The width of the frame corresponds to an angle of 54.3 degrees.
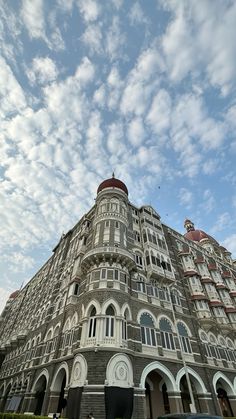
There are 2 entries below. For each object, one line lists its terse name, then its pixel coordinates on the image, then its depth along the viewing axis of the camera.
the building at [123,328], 20.16
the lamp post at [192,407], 20.11
